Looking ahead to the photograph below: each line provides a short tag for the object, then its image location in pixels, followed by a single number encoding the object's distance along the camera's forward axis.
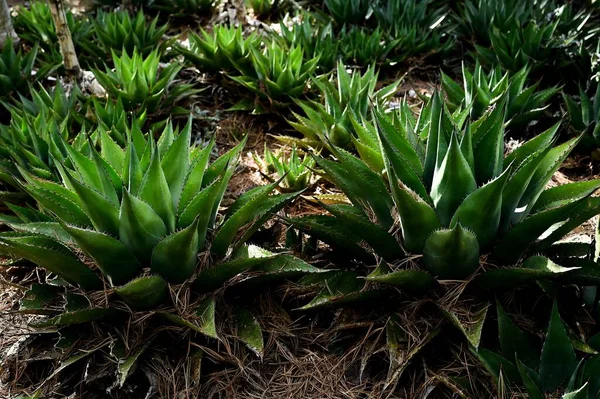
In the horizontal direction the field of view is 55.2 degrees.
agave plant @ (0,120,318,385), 2.01
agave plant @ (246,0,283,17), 5.57
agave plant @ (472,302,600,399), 1.80
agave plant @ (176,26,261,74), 4.18
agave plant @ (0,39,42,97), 4.04
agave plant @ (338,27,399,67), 4.48
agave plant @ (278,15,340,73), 4.34
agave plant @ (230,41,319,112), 3.85
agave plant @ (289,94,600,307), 1.96
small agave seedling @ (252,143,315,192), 3.20
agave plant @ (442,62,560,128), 3.47
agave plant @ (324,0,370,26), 5.20
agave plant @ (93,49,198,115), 3.71
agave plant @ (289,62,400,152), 3.39
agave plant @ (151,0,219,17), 5.77
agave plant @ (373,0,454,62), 4.70
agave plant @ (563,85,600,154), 3.52
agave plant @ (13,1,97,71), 4.68
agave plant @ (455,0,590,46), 4.62
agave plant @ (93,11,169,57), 4.63
